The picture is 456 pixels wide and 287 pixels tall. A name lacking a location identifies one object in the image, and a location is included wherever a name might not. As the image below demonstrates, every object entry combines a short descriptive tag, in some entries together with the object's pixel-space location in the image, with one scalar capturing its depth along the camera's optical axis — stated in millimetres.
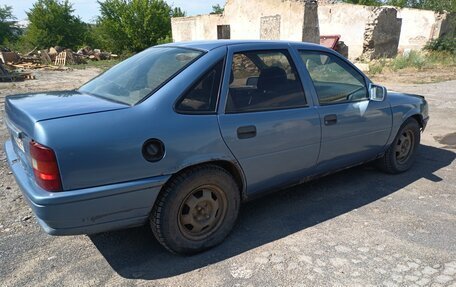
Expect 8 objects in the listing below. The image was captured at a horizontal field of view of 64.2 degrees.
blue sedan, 2307
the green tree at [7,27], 40375
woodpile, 21828
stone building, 15945
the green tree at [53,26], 35062
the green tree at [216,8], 51494
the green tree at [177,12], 37500
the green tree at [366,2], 40219
